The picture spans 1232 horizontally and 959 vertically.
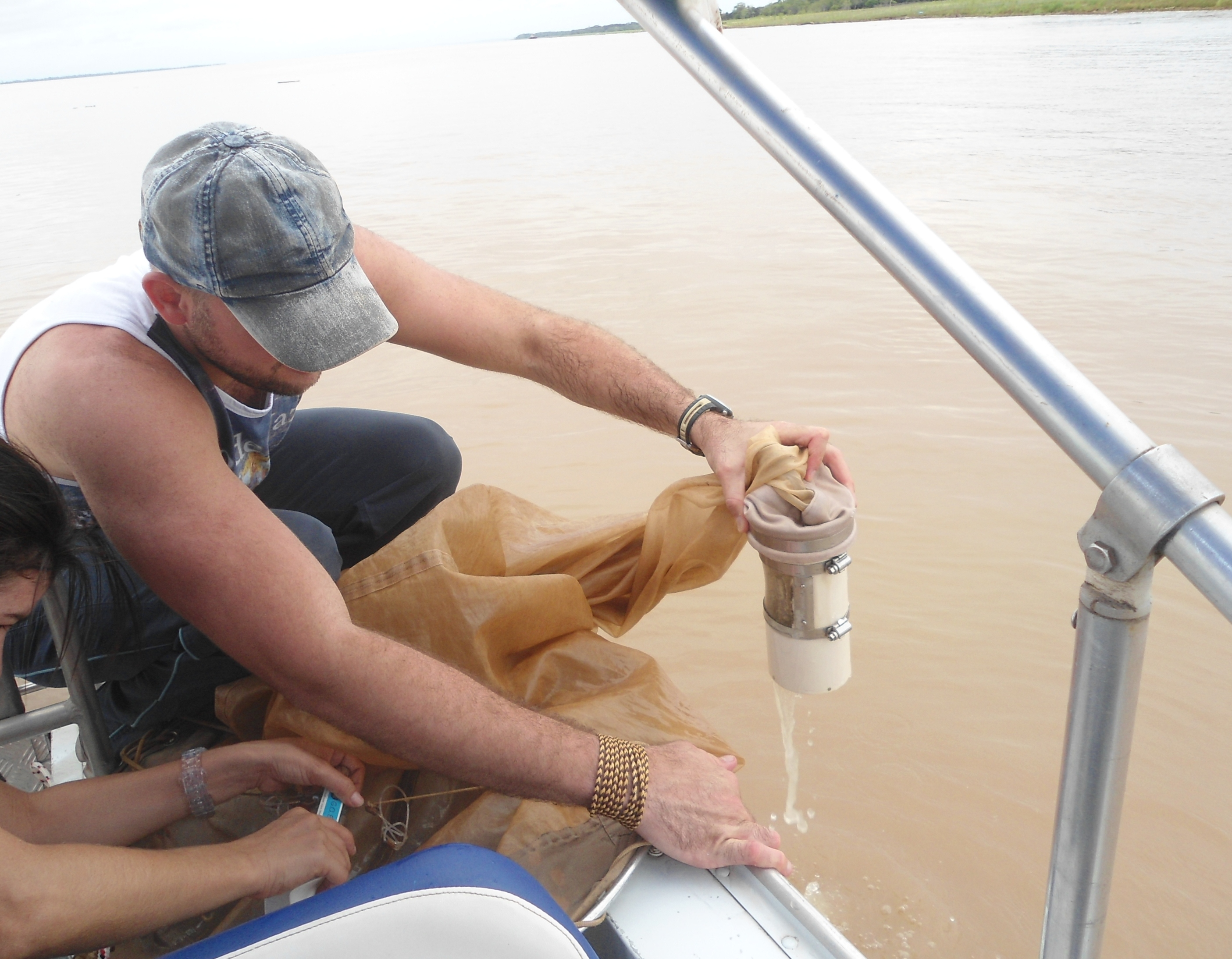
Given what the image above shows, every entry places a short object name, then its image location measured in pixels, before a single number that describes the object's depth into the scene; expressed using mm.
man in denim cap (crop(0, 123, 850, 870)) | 1300
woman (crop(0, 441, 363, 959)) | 1096
